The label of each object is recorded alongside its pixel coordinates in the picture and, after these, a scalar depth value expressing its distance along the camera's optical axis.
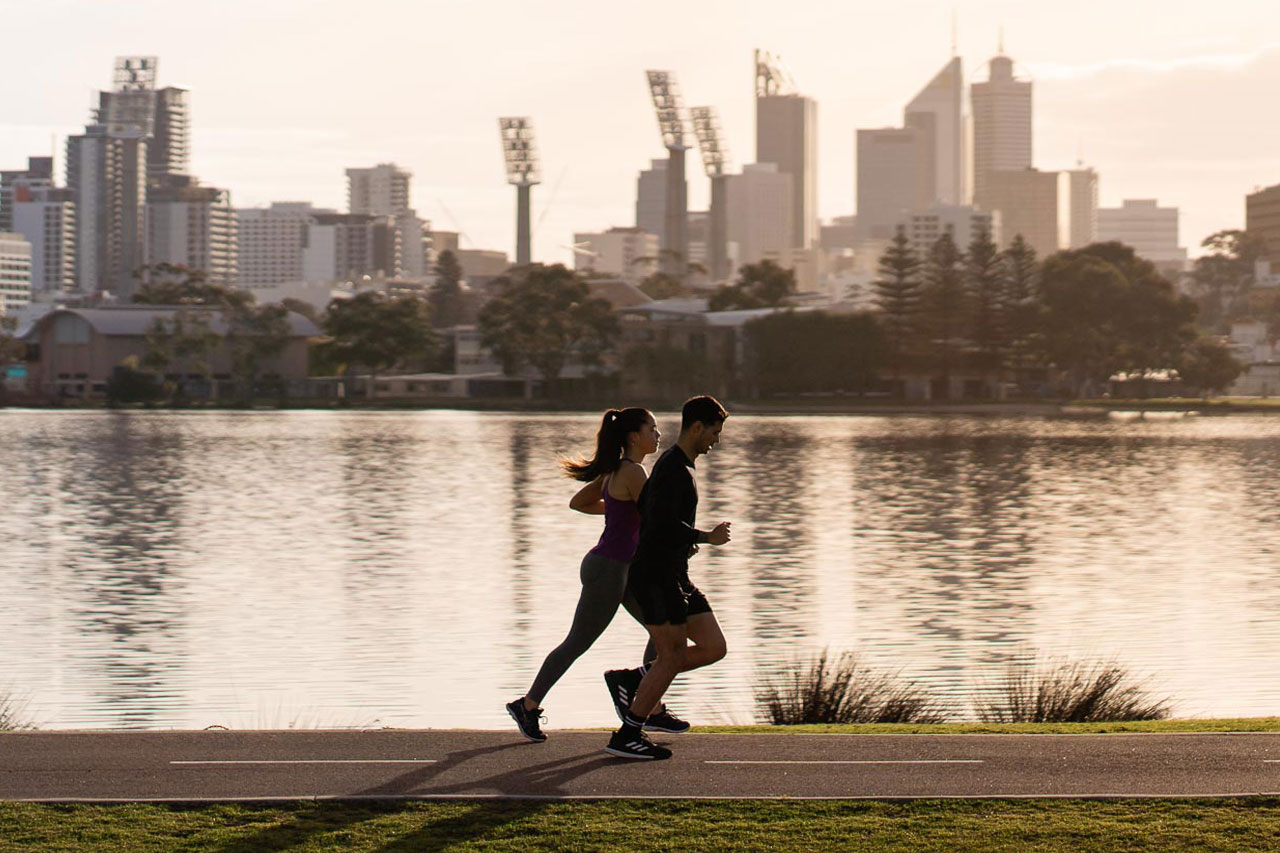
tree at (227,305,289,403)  159.12
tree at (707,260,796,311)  164.62
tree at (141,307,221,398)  156.12
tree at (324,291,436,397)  157.88
